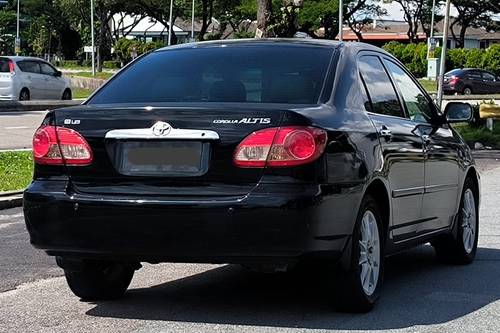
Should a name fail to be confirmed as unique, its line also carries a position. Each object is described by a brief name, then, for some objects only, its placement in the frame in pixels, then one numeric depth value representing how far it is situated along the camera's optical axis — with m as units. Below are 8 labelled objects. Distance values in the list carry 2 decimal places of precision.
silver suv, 32.44
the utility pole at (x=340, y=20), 38.50
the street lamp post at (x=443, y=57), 26.95
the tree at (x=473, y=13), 78.75
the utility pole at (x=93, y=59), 59.41
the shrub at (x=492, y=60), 66.50
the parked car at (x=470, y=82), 52.59
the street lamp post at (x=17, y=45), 71.00
